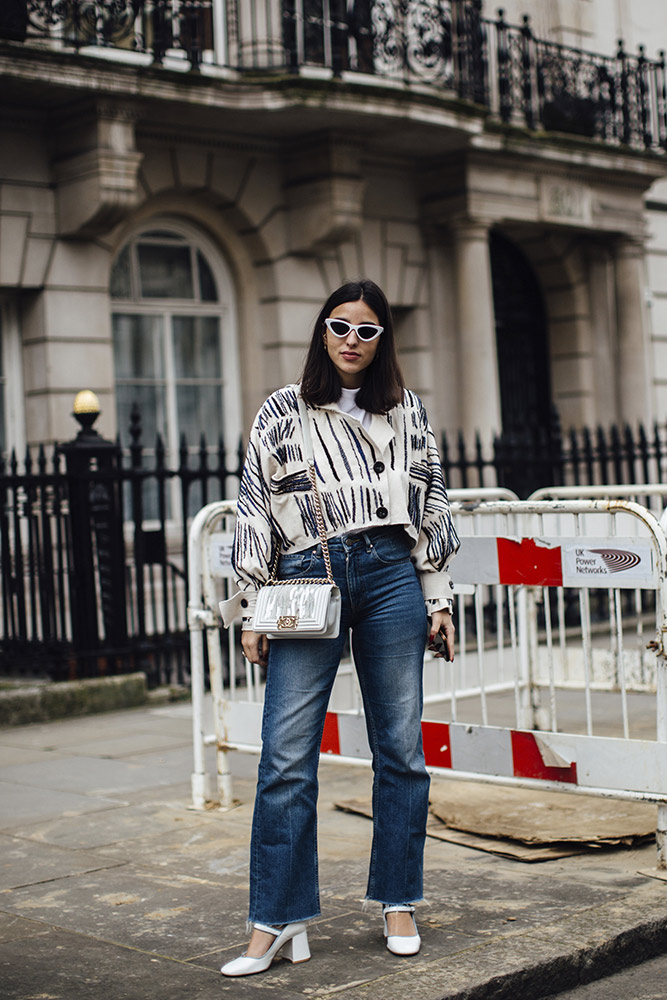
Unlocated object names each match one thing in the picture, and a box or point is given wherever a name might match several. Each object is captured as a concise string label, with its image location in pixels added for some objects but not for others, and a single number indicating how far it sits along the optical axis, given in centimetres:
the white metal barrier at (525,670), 506
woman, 412
